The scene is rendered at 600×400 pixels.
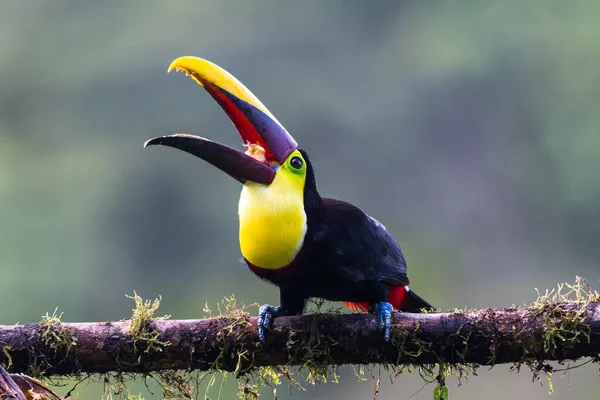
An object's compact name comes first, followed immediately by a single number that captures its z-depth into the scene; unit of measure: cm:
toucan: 541
